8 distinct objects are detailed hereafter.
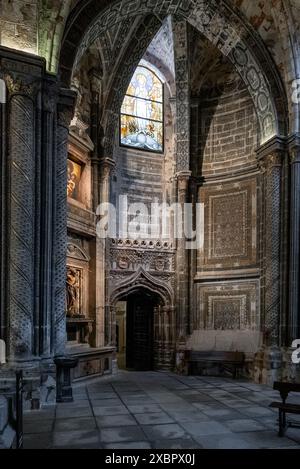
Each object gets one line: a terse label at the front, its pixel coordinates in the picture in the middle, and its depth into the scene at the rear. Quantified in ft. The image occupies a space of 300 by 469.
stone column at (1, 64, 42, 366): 24.68
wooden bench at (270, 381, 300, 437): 19.57
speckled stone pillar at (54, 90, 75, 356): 27.66
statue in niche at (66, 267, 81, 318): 36.91
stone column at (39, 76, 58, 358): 26.16
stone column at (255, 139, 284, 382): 35.19
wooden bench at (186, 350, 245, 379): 39.34
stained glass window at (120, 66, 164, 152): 46.37
